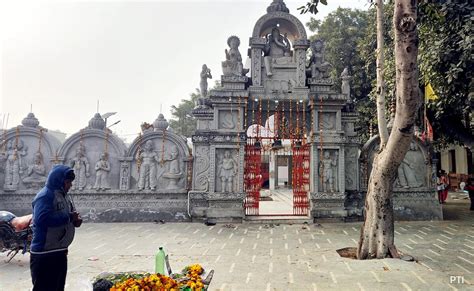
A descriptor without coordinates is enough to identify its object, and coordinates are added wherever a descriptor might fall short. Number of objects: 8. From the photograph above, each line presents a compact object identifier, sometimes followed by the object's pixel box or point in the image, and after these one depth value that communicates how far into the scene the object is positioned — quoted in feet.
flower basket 9.11
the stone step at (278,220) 31.58
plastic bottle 11.25
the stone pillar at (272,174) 79.41
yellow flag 33.63
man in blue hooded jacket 11.19
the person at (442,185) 39.41
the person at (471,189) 40.86
